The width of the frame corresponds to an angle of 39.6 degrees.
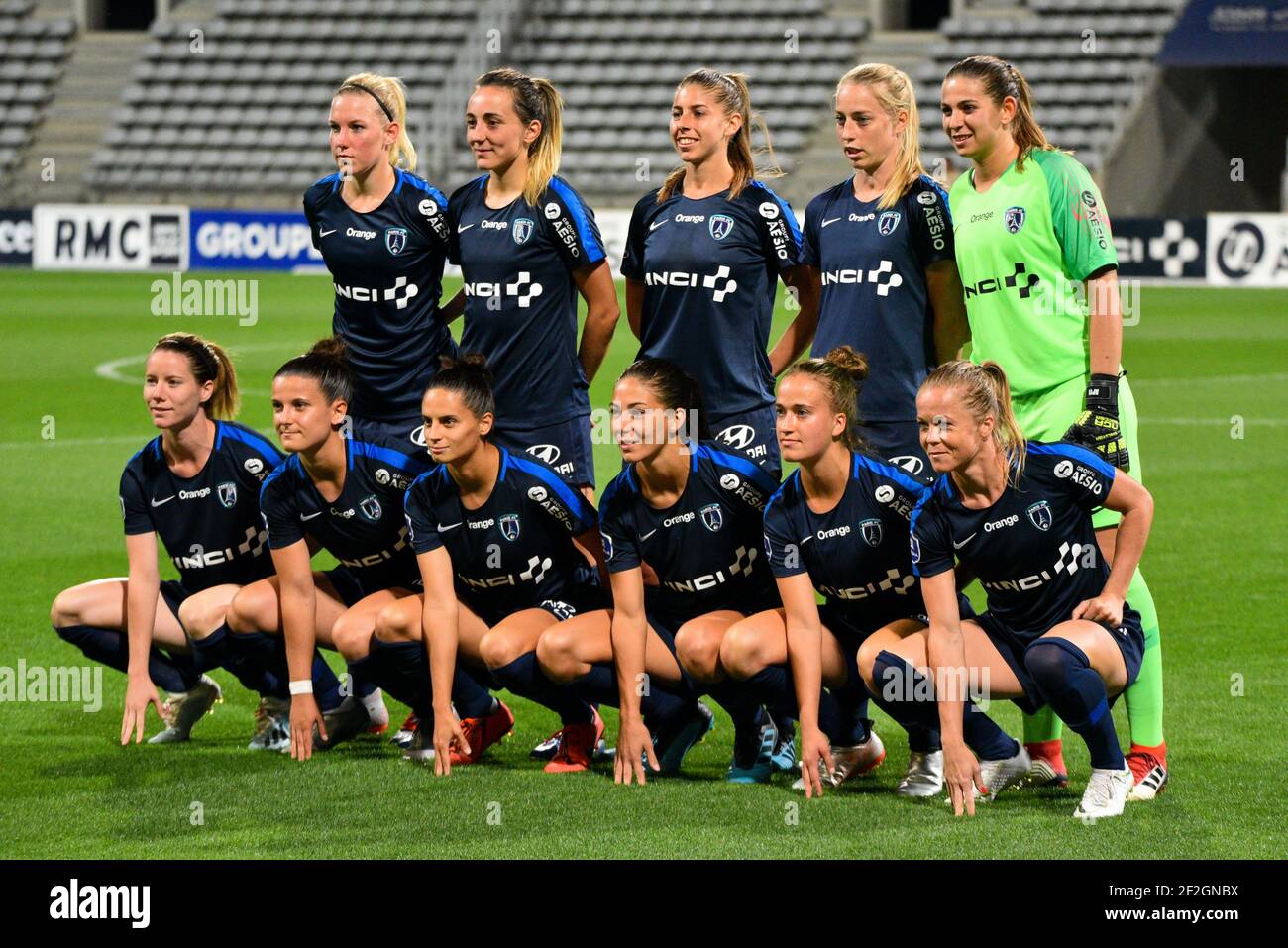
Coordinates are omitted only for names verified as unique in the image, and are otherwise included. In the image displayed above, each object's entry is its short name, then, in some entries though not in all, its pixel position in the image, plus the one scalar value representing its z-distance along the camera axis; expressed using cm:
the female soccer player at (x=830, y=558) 507
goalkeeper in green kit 510
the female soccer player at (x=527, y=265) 570
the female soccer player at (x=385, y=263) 581
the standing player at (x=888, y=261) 536
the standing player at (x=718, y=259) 559
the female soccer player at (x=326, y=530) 550
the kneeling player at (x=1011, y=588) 479
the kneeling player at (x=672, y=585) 525
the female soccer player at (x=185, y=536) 571
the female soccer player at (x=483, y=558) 536
